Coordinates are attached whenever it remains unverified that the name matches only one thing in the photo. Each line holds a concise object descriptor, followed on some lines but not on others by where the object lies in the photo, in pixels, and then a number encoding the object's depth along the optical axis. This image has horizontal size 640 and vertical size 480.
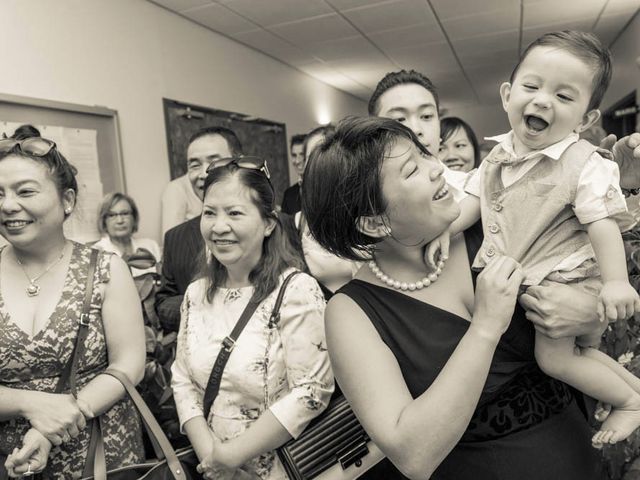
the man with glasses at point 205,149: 2.43
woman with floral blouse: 1.48
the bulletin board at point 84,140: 3.51
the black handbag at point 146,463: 1.39
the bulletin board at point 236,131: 4.93
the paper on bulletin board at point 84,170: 3.78
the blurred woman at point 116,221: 4.00
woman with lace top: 1.44
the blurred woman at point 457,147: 3.31
